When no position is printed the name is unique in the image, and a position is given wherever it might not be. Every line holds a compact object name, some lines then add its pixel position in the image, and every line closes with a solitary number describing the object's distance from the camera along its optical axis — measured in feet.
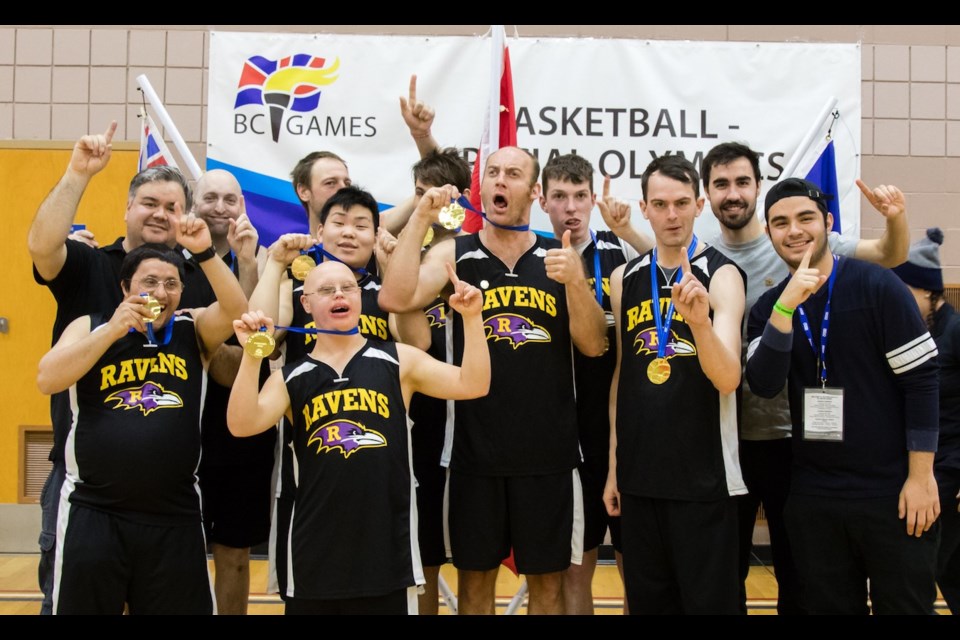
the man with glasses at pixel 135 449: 10.28
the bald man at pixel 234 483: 12.54
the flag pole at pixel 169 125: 15.16
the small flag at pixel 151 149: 16.71
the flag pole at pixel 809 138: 16.47
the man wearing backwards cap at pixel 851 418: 10.02
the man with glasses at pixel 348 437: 9.89
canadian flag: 14.26
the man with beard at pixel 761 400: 11.93
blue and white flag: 16.38
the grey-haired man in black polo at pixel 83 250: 11.19
